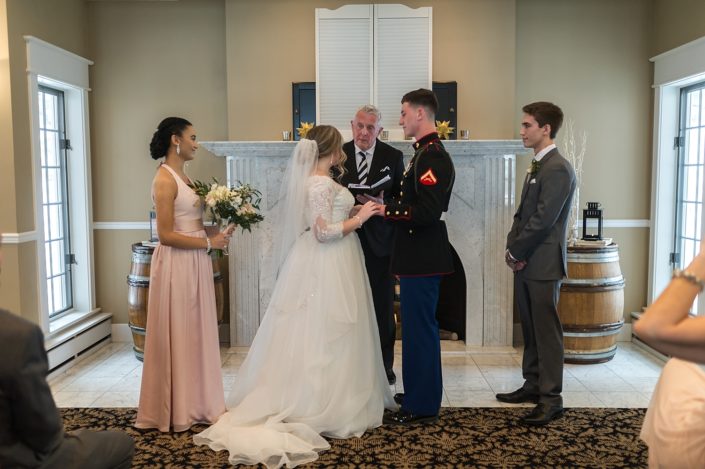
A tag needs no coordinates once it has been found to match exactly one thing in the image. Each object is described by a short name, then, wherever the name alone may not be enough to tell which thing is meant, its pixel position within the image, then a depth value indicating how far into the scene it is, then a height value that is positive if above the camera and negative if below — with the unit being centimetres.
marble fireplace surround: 526 -42
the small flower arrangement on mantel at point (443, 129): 502 +45
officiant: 425 -2
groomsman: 371 -36
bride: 343 -81
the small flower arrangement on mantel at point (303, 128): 499 +46
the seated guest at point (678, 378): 127 -61
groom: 349 -35
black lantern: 509 -27
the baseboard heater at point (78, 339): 476 -123
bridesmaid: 356 -69
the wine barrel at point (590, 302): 480 -88
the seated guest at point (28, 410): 160 -59
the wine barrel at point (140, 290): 488 -80
